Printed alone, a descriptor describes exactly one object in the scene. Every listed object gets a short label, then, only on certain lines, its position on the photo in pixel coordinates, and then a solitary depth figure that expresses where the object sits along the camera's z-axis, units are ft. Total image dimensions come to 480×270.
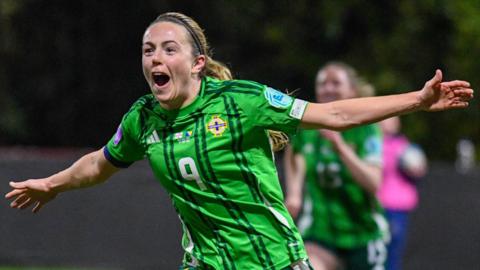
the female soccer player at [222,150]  33.09
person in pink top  66.74
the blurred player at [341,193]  49.37
